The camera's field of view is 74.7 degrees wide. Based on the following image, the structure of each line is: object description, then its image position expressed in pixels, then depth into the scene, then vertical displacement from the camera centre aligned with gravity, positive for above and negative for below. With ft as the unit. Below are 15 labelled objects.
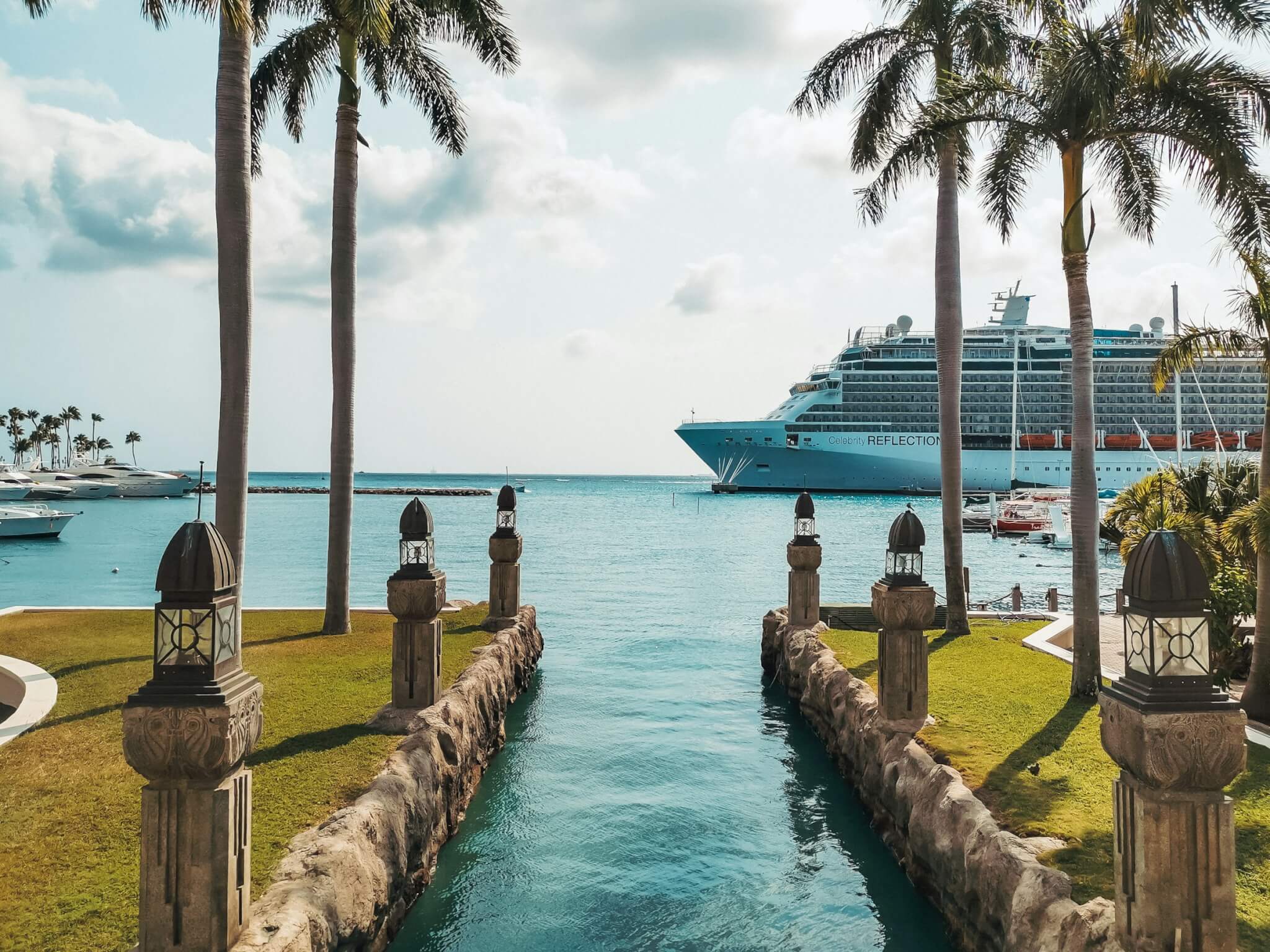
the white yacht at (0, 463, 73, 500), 219.61 +1.77
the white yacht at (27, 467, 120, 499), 277.64 +3.42
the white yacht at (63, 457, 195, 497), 299.17 +5.57
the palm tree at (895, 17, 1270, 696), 26.16 +12.64
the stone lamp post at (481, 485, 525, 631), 40.78 -3.59
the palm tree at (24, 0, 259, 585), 30.37 +8.52
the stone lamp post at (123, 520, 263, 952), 11.41 -3.72
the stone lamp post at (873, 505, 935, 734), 23.24 -3.64
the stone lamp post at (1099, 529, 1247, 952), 11.01 -3.52
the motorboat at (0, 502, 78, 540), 140.77 -5.08
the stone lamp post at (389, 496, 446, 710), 24.79 -3.55
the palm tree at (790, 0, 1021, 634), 39.24 +16.37
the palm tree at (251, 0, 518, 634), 37.55 +19.74
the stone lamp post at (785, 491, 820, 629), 39.45 -3.47
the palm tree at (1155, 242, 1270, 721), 25.26 +4.70
